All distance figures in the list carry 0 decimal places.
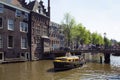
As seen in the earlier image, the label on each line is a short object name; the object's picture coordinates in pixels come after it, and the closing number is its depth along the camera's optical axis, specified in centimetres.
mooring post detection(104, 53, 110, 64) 2372
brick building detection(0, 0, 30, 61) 2061
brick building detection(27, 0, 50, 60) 2504
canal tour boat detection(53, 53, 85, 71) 1533
